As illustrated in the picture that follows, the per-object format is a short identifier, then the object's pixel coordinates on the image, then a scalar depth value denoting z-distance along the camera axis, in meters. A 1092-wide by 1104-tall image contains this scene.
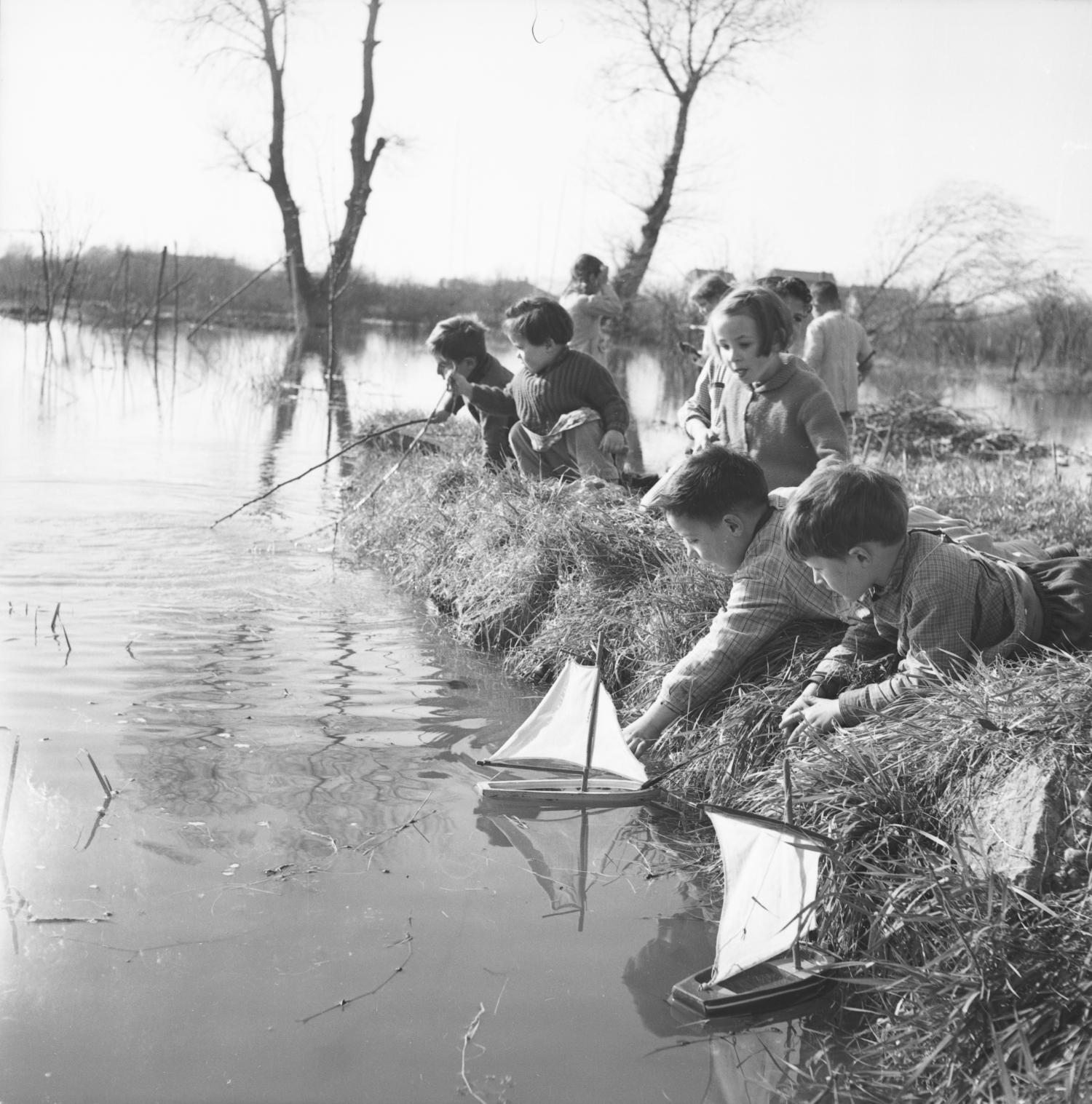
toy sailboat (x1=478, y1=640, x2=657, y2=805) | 3.91
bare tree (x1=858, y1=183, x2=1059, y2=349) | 23.89
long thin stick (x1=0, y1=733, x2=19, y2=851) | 3.52
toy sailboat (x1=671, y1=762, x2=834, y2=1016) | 2.77
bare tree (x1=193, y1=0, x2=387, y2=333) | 27.64
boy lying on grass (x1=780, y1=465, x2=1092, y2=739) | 3.23
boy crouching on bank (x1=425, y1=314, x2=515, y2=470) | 7.62
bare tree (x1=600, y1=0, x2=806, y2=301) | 25.05
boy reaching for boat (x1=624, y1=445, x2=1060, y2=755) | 3.85
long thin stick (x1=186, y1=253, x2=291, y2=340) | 23.06
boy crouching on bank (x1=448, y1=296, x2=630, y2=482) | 6.64
